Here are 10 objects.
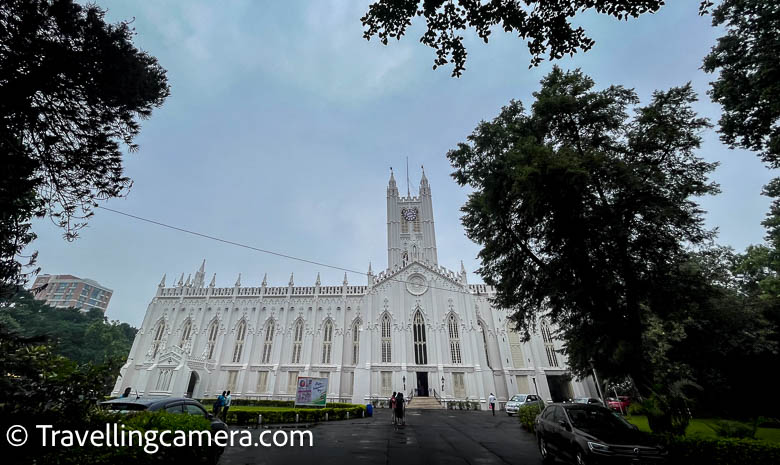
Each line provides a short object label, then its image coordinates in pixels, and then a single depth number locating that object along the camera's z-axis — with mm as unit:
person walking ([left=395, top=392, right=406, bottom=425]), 15392
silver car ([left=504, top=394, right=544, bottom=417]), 24703
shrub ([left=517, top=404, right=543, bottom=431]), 14210
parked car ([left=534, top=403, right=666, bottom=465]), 6395
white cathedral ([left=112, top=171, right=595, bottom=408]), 32594
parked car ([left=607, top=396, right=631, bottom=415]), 22719
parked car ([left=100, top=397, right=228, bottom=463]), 7349
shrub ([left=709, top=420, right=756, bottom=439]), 6992
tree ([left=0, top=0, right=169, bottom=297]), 6160
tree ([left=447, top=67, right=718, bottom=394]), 10328
